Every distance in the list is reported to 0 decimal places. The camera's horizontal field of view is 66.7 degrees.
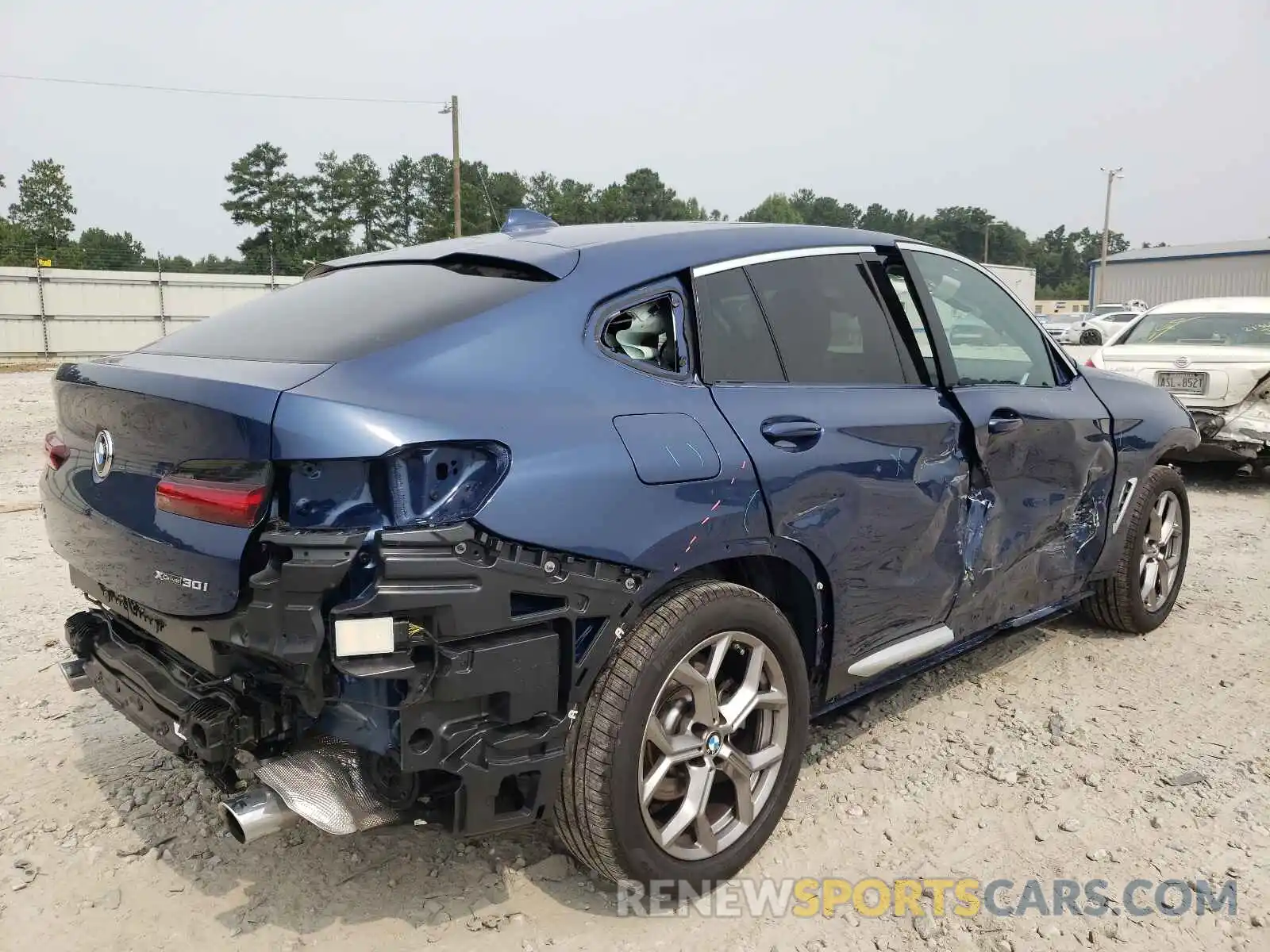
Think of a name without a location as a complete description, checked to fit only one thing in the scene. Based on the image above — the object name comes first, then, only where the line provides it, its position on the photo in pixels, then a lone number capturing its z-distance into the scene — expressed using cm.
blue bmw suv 205
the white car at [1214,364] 795
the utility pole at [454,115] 3228
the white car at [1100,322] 2940
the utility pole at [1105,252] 5978
